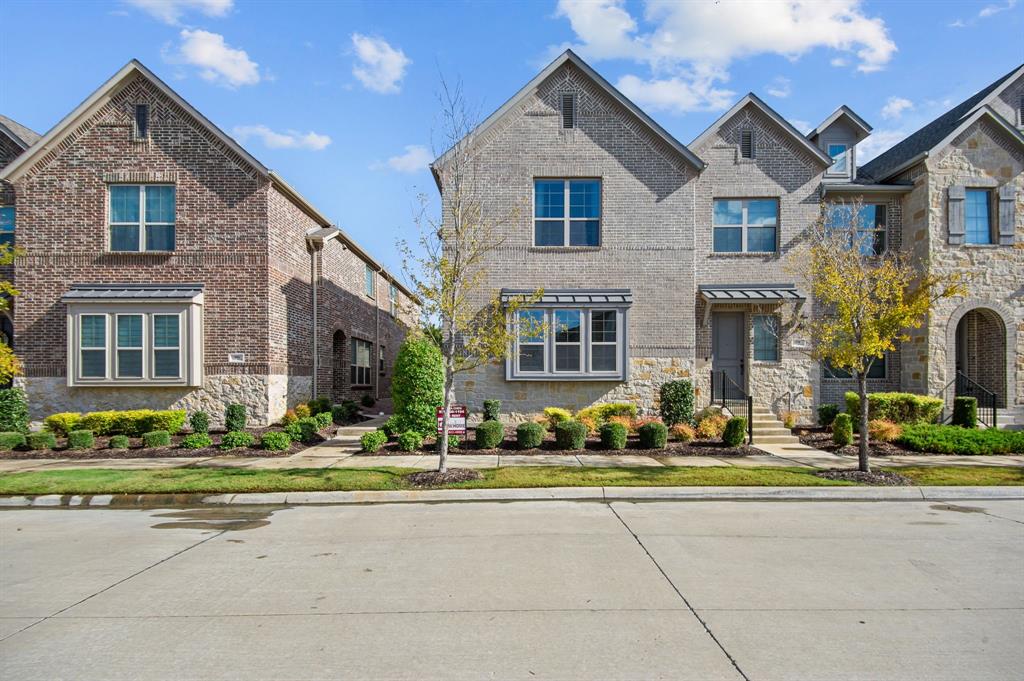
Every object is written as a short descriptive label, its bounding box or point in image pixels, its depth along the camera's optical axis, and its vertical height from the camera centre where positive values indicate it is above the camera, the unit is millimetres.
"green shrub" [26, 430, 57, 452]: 14000 -1979
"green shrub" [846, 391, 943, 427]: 16469 -1422
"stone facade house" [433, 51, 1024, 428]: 16641 +3268
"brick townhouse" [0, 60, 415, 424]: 15906 +2555
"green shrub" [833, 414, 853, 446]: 14383 -1769
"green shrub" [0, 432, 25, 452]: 13836 -1966
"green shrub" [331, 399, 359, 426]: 18297 -1758
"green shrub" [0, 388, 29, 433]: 15531 -1467
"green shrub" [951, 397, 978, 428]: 16344 -1563
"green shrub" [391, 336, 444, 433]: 14648 -722
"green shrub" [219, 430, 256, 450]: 13875 -1948
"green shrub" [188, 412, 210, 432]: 15430 -1717
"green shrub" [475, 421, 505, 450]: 14039 -1860
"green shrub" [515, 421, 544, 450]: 13969 -1854
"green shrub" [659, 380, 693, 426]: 15992 -1248
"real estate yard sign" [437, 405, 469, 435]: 11914 -1272
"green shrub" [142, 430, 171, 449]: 14195 -1958
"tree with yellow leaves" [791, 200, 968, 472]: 11102 +889
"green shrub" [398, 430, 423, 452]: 13648 -1942
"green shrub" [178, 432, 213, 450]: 14023 -2011
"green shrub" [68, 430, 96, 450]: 13922 -1943
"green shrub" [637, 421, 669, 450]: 13953 -1840
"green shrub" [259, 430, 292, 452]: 13578 -1934
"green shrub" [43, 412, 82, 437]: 15234 -1699
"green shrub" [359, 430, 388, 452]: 13547 -1934
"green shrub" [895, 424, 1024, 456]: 13648 -1948
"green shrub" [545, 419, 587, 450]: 13898 -1840
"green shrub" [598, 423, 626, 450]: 13836 -1833
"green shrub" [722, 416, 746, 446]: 14000 -1737
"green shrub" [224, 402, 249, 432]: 15680 -1627
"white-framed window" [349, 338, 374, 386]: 23438 -282
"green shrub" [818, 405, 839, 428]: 16953 -1639
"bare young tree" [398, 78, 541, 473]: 11125 +1222
